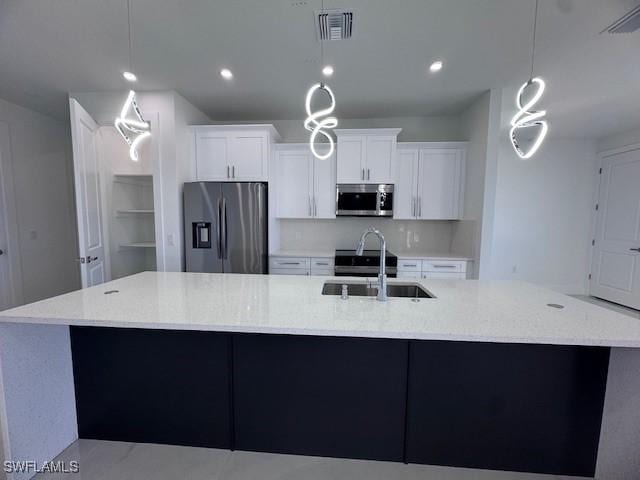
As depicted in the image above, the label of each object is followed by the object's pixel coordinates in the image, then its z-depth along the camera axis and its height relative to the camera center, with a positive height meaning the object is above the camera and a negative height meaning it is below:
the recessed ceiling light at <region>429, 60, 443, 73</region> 2.51 +1.41
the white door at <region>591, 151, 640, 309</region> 4.13 -0.20
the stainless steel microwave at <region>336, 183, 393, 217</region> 3.62 +0.23
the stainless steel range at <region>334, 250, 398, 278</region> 3.45 -0.59
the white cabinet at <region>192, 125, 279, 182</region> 3.46 +0.80
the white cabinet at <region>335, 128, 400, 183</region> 3.55 +0.81
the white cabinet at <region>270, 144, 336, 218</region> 3.72 +0.46
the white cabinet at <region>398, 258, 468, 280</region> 3.34 -0.61
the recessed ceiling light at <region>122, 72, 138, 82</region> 2.78 +1.40
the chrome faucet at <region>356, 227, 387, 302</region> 1.62 -0.36
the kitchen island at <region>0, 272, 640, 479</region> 1.33 -0.87
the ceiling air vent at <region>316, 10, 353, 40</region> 1.88 +1.37
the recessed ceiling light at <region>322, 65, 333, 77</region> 2.61 +1.41
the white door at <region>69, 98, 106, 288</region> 2.61 +0.22
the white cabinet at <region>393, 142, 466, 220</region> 3.58 +0.49
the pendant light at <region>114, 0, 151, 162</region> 1.88 +0.64
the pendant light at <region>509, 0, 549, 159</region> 1.58 +0.61
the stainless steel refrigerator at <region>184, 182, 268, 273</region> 3.27 -0.12
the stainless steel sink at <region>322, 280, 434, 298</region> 1.97 -0.51
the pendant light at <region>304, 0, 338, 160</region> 1.79 +0.68
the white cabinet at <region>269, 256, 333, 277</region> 3.54 -0.62
